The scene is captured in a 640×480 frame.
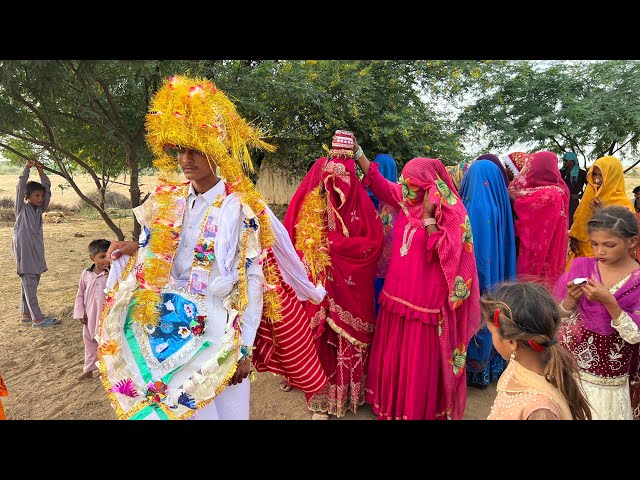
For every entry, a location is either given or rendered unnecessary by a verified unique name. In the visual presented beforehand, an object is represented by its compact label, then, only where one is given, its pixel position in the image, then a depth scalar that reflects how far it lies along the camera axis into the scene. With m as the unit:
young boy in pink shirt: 4.29
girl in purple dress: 2.51
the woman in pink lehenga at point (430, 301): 3.32
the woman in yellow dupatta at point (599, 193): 4.46
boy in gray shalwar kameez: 5.94
